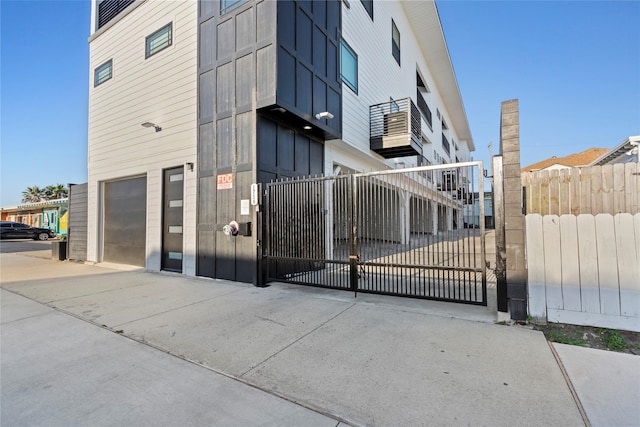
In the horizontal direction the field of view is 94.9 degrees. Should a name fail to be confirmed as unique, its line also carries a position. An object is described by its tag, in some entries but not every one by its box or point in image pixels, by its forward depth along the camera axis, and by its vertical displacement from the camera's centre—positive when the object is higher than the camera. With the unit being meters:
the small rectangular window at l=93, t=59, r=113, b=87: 9.99 +5.32
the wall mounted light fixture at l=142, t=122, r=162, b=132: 7.80 +2.68
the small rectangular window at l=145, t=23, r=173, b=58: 8.10 +5.27
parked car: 20.78 -0.43
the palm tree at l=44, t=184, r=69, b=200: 44.22 +5.24
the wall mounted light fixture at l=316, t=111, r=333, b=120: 6.98 +2.59
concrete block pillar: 3.64 +0.03
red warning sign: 6.53 +0.96
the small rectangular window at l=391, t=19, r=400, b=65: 13.17 +8.35
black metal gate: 4.52 -0.05
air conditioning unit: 9.72 +3.36
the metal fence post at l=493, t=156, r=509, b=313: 3.77 -0.19
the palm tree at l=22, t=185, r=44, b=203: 46.62 +5.10
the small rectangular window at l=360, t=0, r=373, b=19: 10.38 +7.89
